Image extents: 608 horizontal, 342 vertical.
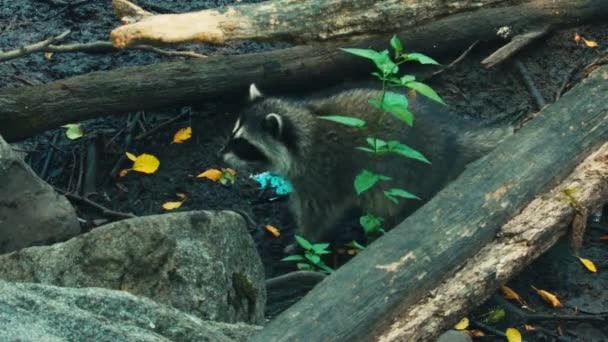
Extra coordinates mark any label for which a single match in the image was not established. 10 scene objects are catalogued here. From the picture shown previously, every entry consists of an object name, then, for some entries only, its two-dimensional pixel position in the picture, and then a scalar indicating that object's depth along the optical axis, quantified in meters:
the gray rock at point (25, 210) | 5.17
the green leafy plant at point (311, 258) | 5.23
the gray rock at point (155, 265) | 4.33
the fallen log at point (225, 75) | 6.02
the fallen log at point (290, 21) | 4.68
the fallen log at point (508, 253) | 3.98
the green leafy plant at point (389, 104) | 4.54
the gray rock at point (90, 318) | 3.24
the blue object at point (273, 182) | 6.59
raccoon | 5.59
